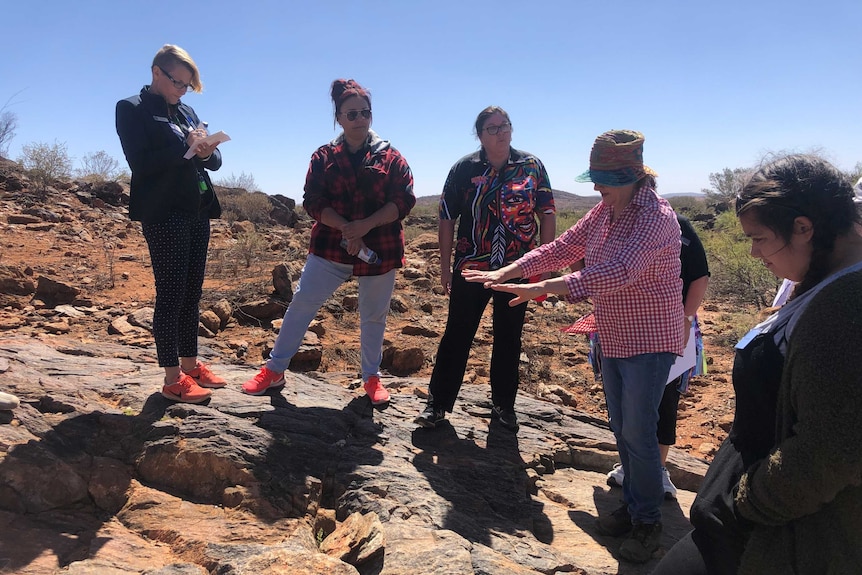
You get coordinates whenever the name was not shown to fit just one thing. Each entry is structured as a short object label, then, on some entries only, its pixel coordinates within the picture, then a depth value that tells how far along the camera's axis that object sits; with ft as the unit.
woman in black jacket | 9.77
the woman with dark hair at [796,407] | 4.16
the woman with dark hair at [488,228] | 11.34
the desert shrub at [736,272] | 35.63
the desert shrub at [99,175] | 54.49
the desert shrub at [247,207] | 57.00
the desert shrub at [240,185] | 76.43
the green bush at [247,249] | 33.73
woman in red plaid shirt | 11.25
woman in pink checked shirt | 7.59
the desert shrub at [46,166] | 47.16
